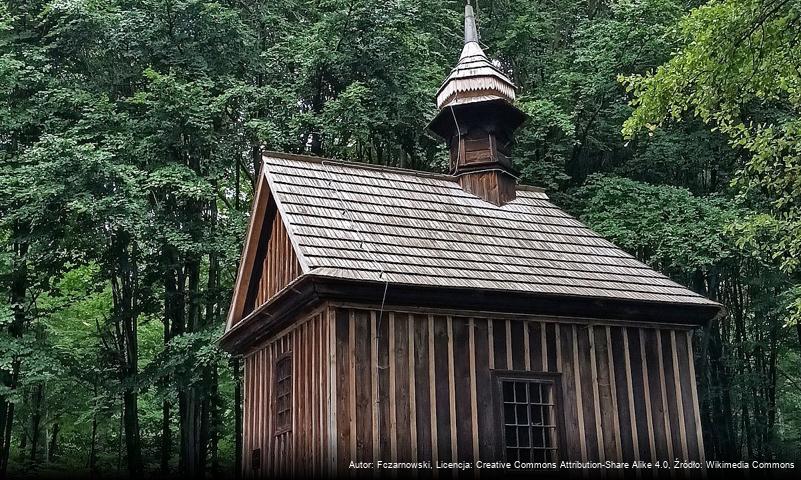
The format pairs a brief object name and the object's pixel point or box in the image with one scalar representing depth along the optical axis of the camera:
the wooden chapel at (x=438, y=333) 9.70
